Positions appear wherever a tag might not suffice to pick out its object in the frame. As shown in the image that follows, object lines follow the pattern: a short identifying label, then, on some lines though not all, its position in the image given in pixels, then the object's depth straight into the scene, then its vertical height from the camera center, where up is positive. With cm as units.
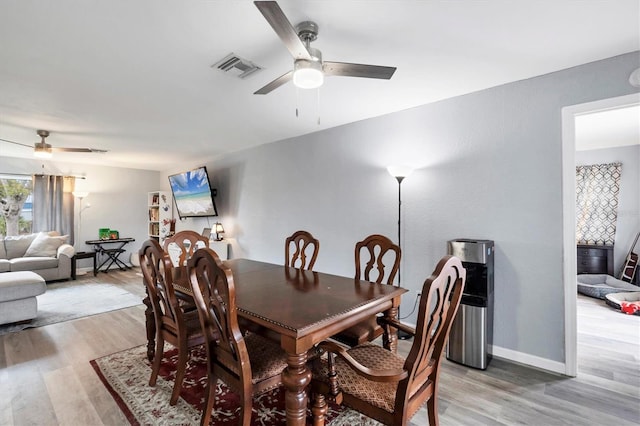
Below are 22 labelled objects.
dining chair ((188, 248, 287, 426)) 136 -70
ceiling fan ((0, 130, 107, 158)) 374 +88
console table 624 -74
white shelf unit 676 +11
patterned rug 179 -123
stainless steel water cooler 238 -78
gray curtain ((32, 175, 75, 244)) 577 +27
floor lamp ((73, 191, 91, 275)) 605 +24
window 559 +26
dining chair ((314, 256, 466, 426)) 120 -74
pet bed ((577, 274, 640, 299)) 413 -103
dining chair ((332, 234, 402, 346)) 188 -72
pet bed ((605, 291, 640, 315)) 356 -110
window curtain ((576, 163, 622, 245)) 485 +22
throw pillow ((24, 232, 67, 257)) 527 -53
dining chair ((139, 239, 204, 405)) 183 -67
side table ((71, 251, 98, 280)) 555 -80
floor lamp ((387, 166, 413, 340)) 289 +41
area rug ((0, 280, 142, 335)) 352 -121
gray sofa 507 -66
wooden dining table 133 -48
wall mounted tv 543 +45
